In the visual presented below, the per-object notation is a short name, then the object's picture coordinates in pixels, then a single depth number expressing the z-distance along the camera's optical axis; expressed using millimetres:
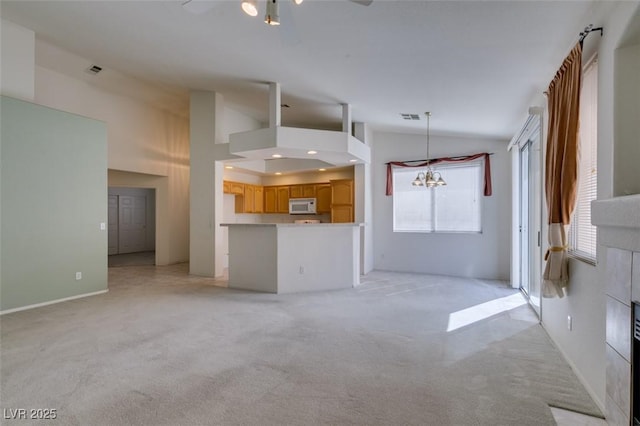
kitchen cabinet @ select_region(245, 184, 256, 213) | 8648
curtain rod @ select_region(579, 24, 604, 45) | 2248
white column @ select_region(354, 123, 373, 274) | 7094
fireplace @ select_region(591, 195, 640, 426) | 1623
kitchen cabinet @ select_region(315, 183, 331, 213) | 8292
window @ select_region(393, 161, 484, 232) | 6907
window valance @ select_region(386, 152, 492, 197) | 6602
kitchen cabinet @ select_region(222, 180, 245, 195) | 7895
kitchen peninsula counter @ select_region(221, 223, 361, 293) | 5312
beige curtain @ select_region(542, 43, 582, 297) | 2482
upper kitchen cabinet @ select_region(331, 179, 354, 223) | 7531
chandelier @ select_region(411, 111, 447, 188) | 5683
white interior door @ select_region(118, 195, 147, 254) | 10867
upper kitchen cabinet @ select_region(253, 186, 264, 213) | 9023
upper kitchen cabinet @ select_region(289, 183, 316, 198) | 8523
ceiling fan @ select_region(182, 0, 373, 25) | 2016
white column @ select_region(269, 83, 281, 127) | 5414
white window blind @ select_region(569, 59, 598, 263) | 2516
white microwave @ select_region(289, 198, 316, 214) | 8375
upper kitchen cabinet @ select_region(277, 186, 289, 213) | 8938
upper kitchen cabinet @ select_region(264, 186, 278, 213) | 9172
